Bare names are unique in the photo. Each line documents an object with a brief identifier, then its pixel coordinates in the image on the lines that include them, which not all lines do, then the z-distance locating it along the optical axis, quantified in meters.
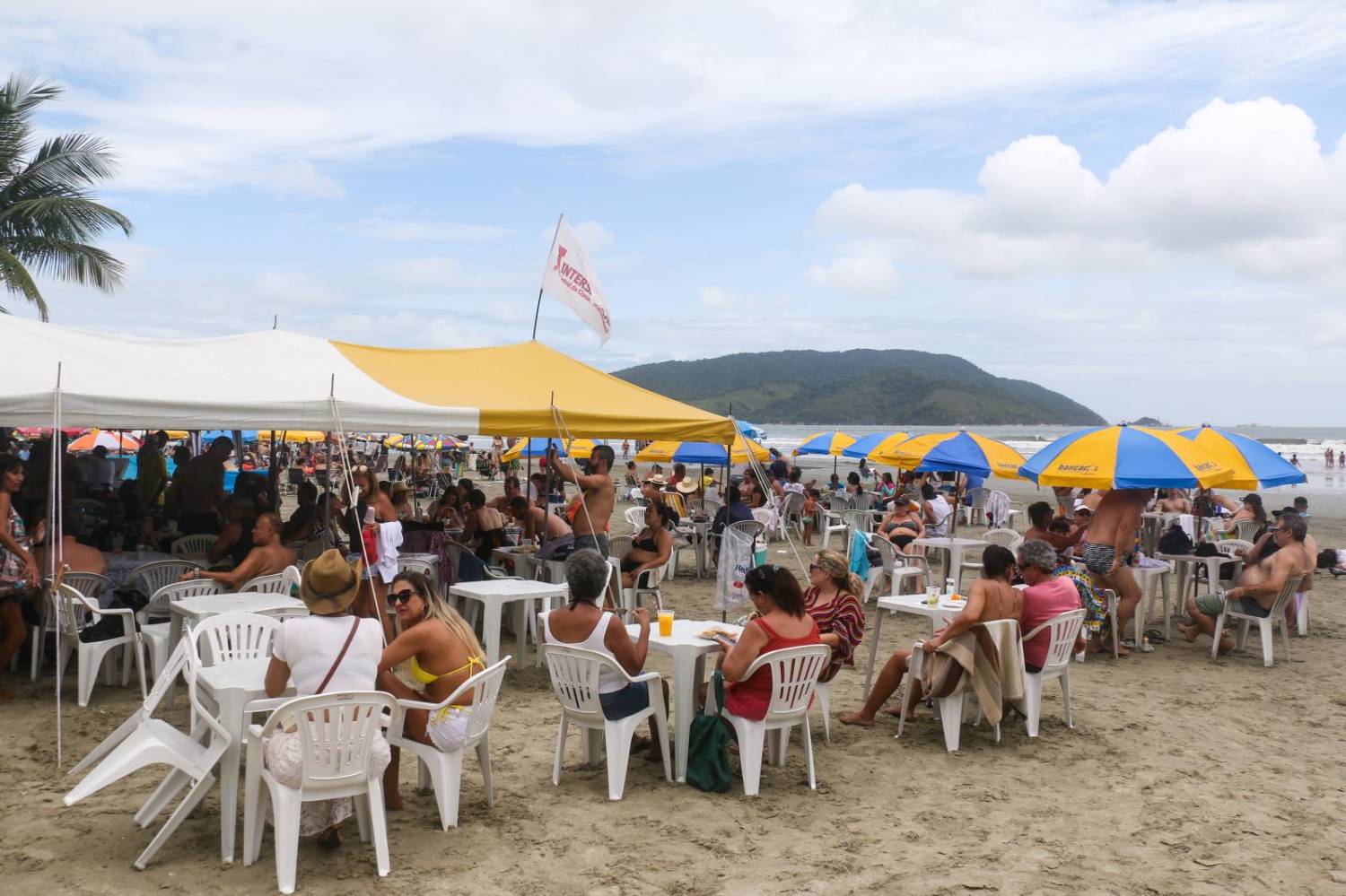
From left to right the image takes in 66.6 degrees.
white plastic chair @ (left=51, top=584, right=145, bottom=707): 5.44
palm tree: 16.62
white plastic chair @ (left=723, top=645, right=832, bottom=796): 4.38
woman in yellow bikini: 3.86
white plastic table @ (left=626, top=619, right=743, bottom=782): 4.62
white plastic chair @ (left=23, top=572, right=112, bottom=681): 5.78
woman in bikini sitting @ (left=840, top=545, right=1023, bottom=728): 5.11
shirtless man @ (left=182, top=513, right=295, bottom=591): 6.07
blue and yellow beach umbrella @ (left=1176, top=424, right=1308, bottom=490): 7.89
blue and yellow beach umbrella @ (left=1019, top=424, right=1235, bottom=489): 7.21
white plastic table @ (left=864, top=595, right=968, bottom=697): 5.88
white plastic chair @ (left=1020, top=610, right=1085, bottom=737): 5.46
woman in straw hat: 3.49
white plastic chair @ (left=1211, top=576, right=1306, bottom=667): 7.46
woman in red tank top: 4.39
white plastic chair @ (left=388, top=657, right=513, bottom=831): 3.84
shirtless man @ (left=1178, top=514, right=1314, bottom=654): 7.38
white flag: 8.41
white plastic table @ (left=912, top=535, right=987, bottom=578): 9.58
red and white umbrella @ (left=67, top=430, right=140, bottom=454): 20.22
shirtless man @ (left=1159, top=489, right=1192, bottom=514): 13.94
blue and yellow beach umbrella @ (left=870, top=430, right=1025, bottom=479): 11.91
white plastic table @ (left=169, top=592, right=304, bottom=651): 5.35
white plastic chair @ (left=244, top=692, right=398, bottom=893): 3.32
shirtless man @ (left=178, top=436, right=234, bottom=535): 8.84
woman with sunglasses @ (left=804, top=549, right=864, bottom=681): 5.08
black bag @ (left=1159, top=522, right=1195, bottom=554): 8.98
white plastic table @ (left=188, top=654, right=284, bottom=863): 3.59
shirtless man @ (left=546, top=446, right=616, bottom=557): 7.47
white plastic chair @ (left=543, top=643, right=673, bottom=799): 4.30
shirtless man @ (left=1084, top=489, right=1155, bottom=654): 7.64
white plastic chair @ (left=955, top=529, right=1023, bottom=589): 10.42
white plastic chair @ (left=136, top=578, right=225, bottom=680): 5.55
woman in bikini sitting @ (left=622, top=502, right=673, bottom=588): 7.95
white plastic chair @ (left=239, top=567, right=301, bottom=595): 6.05
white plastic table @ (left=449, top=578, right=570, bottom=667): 6.15
